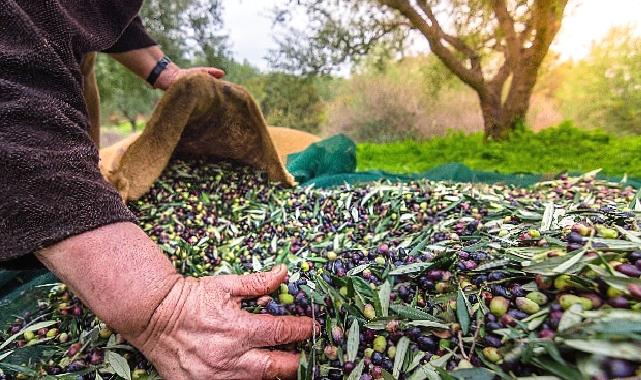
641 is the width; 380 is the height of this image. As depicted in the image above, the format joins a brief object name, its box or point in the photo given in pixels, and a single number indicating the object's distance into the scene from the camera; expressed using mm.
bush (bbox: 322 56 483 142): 3424
